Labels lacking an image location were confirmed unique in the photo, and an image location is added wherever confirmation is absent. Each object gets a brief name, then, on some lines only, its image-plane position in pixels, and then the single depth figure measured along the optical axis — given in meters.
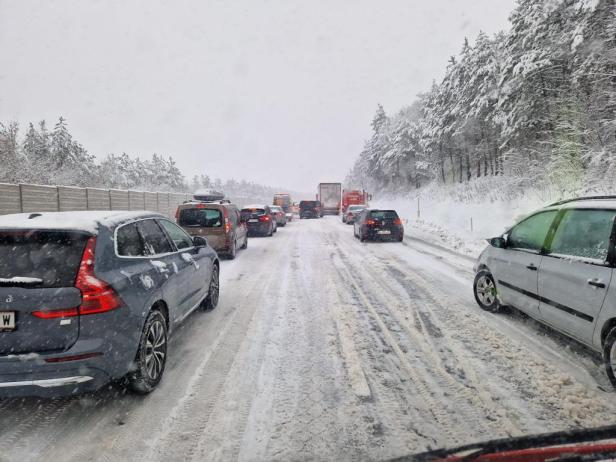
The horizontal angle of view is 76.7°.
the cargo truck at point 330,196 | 43.78
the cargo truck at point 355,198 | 41.06
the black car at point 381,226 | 15.95
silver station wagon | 3.54
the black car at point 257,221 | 19.05
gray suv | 2.86
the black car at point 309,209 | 38.62
